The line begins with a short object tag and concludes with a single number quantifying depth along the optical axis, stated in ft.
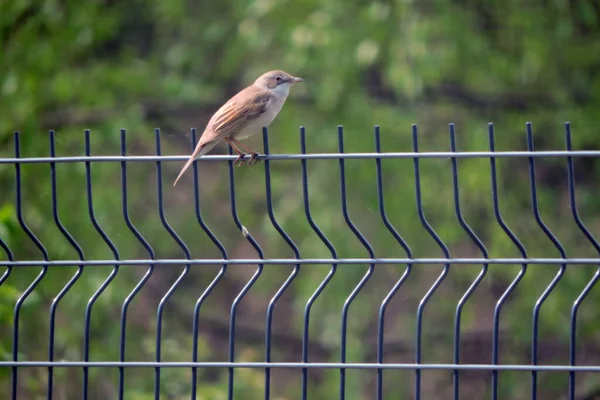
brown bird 37.96
